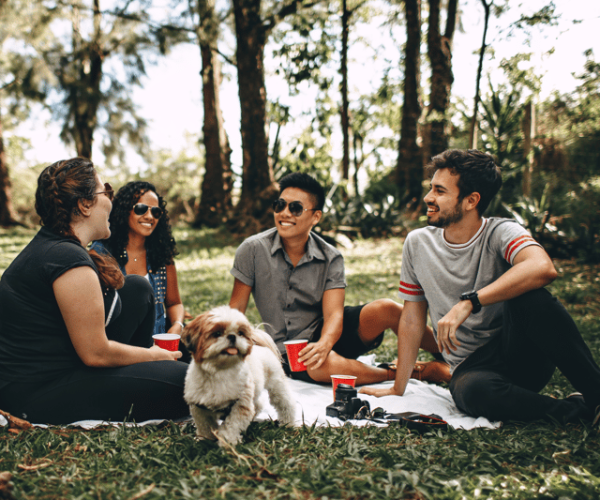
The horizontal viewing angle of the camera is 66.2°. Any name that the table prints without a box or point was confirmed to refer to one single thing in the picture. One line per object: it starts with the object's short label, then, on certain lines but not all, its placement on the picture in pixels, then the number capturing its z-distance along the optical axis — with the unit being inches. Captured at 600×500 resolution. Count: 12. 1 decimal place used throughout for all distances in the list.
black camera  117.0
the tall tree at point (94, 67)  638.5
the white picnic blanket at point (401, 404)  115.7
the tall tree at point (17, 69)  600.7
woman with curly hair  150.9
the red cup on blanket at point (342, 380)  124.5
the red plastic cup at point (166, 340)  118.4
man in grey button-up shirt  146.3
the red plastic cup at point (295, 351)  125.6
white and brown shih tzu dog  89.4
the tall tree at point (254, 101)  444.8
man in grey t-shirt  103.8
